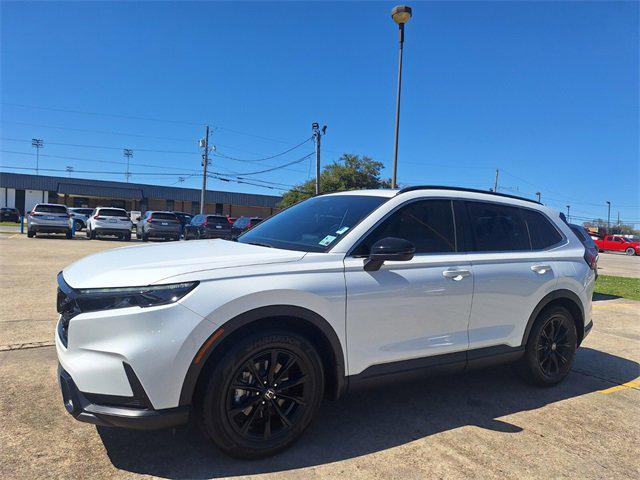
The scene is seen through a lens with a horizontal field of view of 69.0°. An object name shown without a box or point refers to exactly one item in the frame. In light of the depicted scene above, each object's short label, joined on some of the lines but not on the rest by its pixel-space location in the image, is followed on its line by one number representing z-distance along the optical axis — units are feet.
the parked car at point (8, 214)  152.25
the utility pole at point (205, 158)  146.30
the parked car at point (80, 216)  106.83
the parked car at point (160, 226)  76.33
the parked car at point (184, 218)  113.48
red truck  134.72
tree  153.99
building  193.67
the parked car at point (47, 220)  71.00
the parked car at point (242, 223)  82.26
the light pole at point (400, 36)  36.96
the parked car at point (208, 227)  80.23
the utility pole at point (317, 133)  109.00
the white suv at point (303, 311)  8.45
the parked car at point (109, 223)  75.77
